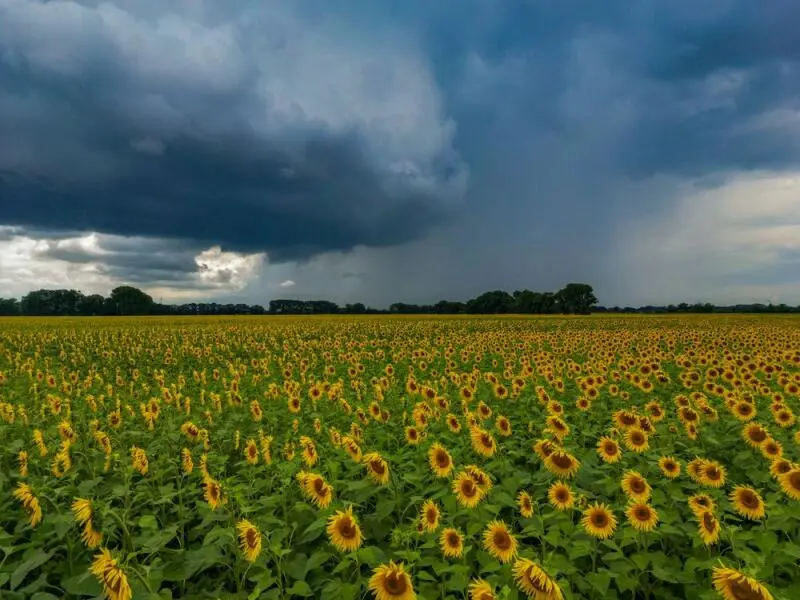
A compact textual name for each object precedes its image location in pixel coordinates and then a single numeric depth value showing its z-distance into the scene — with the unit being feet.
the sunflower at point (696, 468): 16.51
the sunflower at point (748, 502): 14.69
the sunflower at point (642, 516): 13.46
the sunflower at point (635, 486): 14.71
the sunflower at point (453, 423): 20.75
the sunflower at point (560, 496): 14.02
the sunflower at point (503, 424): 21.78
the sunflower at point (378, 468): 15.25
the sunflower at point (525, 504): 13.78
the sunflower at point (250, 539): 11.68
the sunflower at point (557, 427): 19.45
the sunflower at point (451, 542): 11.80
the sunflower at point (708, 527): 12.73
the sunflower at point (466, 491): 13.88
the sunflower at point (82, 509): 11.83
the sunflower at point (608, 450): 18.07
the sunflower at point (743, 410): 22.57
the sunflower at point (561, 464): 16.30
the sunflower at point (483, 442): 17.26
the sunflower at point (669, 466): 16.77
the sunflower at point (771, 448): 18.26
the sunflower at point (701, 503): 13.43
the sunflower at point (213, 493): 14.25
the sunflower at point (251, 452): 18.34
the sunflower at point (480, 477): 14.11
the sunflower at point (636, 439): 19.11
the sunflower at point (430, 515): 12.82
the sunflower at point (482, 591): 9.10
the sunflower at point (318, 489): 13.85
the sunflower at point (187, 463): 17.85
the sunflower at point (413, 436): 19.43
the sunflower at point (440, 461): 15.54
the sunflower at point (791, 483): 15.52
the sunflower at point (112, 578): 9.70
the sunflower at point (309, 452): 16.88
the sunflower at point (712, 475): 15.90
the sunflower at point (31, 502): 13.21
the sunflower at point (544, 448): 16.83
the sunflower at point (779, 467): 16.62
